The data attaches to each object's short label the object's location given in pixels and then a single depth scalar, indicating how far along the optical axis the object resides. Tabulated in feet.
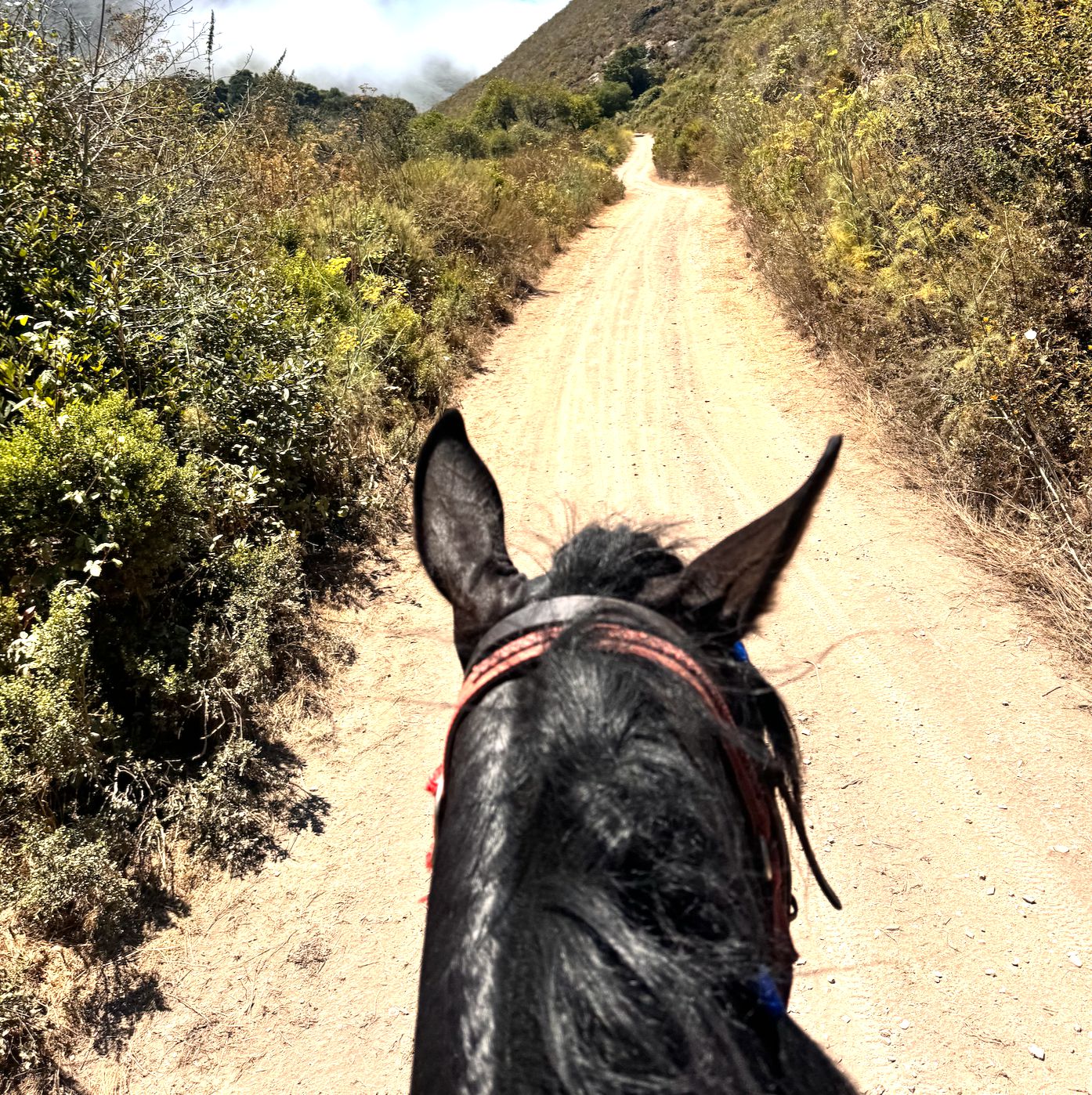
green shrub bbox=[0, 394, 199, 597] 9.56
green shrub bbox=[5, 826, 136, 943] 8.24
